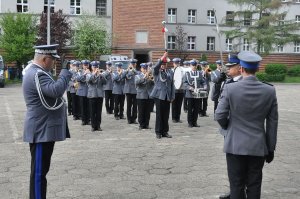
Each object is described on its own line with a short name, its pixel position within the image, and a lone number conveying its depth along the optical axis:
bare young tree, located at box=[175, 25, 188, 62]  45.41
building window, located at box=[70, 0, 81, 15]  43.41
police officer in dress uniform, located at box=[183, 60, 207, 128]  13.06
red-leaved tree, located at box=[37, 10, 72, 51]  37.78
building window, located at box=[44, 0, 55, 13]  42.41
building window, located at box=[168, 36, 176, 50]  46.41
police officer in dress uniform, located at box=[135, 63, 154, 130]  12.50
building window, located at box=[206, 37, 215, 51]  47.81
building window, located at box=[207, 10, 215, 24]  47.59
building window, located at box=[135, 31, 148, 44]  44.25
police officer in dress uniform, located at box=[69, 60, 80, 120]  14.70
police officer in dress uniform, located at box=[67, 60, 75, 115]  15.49
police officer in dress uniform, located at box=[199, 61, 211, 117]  15.63
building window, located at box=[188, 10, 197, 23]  47.28
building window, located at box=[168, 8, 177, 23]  46.59
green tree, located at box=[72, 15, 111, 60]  38.75
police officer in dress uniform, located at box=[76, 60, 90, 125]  13.31
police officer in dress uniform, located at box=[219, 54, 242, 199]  6.05
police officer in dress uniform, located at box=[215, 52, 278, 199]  4.66
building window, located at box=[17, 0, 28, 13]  42.03
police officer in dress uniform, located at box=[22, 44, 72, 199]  5.17
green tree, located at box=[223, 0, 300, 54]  41.34
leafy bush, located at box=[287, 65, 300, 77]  44.50
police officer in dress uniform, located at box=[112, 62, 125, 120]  14.68
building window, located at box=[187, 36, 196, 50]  47.16
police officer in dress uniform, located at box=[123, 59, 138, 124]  13.84
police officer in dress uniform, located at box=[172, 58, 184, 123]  14.18
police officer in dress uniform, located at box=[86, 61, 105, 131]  12.11
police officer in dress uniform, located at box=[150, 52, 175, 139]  10.96
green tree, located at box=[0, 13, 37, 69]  35.12
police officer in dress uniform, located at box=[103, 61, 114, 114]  14.90
